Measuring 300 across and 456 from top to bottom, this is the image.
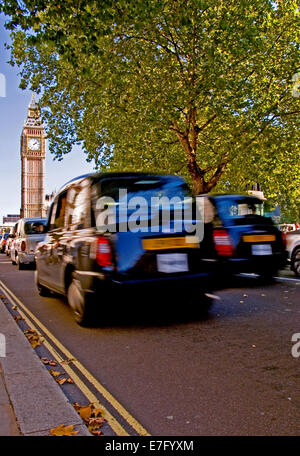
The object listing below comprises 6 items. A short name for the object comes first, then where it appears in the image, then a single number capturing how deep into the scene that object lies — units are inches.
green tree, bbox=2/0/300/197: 685.3
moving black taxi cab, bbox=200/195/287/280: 348.8
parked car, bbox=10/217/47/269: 565.3
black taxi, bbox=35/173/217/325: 208.8
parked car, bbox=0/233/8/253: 1165.3
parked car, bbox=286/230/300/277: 429.1
